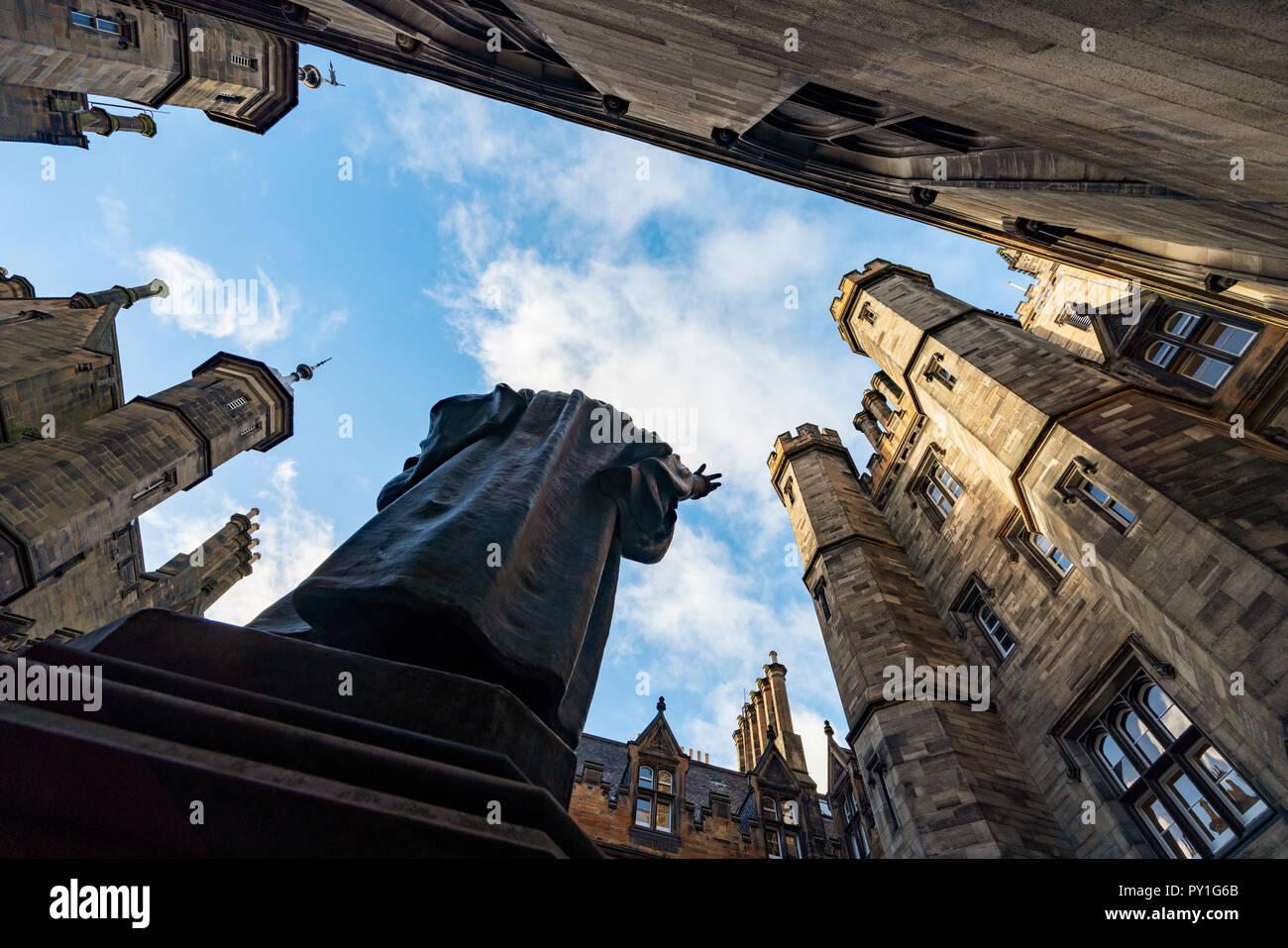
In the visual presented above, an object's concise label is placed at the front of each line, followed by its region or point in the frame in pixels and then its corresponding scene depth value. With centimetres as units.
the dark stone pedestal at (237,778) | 151
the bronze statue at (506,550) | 283
